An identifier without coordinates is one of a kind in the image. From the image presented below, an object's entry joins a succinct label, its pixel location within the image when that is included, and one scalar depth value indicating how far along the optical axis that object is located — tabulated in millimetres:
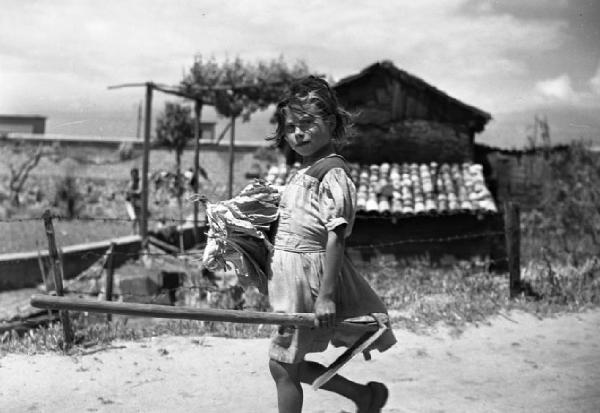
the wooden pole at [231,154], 15148
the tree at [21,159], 21625
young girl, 2871
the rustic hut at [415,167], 10250
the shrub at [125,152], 21812
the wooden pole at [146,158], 11461
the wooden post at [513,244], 6578
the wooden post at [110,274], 6145
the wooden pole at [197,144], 13749
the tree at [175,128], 21234
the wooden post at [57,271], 4834
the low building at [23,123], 31359
